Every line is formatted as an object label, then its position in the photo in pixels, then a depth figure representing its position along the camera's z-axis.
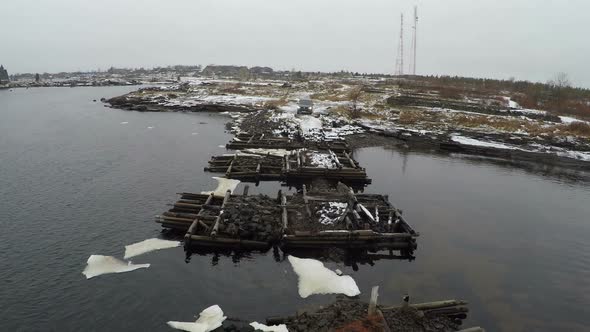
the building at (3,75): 152.31
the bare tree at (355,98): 59.91
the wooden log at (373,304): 12.08
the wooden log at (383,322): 11.62
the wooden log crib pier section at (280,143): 38.19
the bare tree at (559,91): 68.56
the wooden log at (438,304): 13.35
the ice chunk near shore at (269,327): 12.88
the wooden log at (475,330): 11.02
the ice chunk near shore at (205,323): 13.20
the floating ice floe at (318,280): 15.65
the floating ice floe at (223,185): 25.33
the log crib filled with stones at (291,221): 18.72
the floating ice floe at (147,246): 18.23
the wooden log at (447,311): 13.51
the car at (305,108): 59.03
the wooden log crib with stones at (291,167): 29.86
